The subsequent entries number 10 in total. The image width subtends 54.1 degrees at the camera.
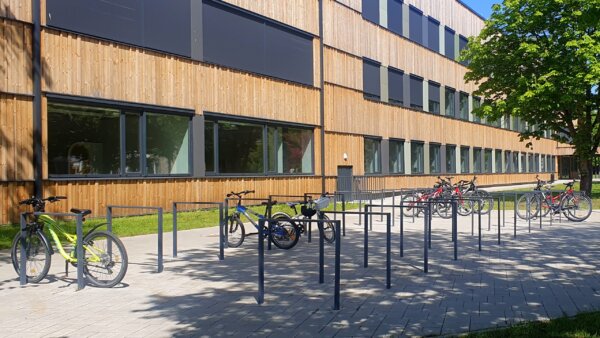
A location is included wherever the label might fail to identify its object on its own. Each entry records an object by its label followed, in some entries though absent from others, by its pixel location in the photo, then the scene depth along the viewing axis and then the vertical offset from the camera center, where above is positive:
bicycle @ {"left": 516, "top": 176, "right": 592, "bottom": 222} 15.66 -0.91
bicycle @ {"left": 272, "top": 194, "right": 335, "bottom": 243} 9.52 -0.69
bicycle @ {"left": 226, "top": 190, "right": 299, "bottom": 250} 10.58 -1.04
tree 22.78 +4.18
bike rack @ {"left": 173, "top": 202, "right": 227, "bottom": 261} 9.53 -1.06
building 14.25 +2.40
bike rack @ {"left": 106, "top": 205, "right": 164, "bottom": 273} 8.37 -1.13
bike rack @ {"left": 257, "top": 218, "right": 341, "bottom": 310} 6.12 -1.06
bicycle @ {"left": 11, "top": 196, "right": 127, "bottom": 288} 7.14 -1.00
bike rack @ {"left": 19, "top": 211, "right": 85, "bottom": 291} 7.00 -0.97
